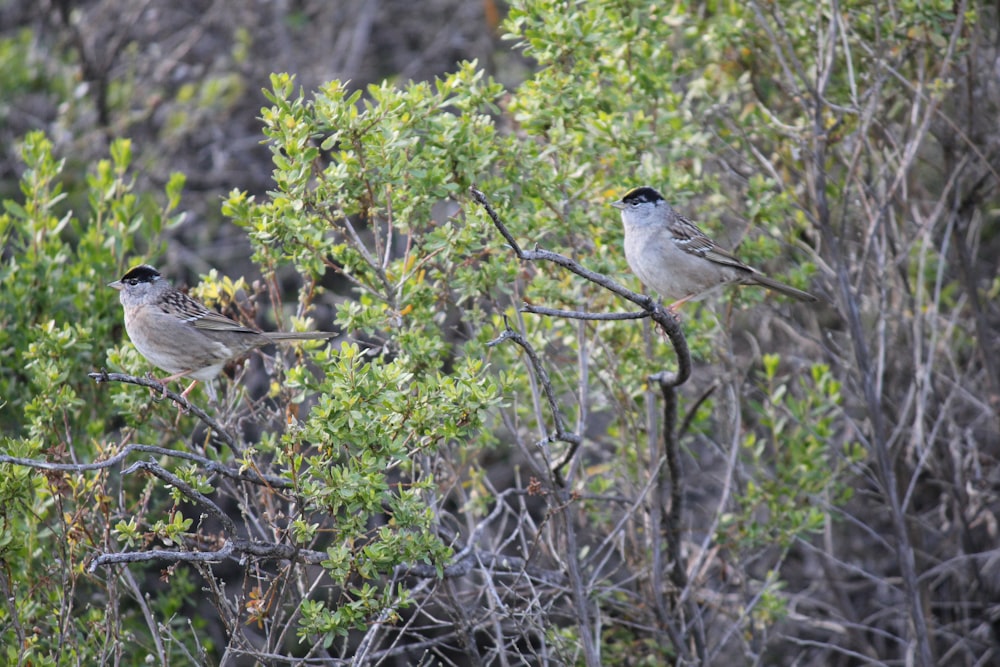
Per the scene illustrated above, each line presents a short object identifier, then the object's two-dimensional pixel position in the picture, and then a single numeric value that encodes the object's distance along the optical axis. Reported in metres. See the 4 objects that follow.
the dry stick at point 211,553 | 7.89
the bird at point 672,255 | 11.41
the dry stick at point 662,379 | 8.17
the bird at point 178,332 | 10.95
